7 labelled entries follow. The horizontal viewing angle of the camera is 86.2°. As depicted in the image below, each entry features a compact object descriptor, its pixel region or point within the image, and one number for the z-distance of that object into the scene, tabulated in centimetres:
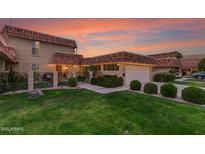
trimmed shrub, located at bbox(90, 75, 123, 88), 643
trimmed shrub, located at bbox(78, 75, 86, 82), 825
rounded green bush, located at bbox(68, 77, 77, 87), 701
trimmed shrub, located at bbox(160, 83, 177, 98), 462
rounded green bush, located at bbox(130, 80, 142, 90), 555
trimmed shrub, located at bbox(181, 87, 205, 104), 403
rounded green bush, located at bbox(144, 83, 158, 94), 506
